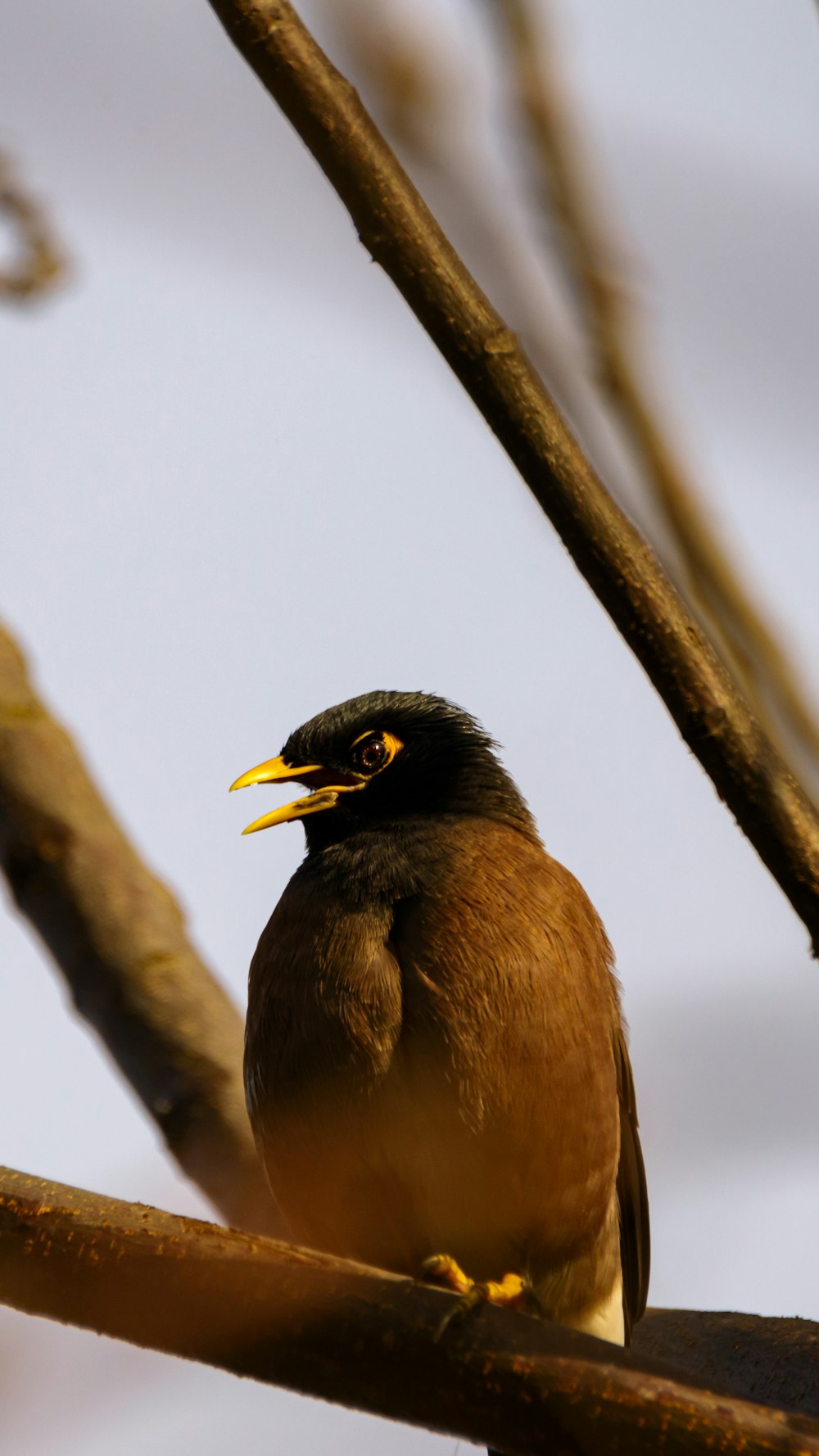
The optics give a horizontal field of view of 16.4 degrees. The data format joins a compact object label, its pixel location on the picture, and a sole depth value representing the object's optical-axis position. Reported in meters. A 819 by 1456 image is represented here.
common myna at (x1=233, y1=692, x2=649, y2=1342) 7.33
